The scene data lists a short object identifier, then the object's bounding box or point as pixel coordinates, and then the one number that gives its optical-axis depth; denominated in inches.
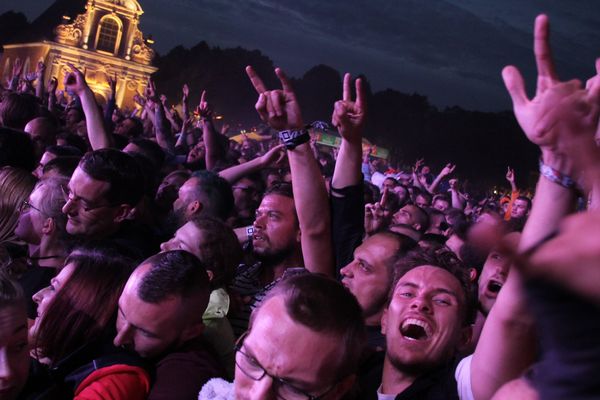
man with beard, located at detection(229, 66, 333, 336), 120.2
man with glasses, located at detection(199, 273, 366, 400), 61.7
